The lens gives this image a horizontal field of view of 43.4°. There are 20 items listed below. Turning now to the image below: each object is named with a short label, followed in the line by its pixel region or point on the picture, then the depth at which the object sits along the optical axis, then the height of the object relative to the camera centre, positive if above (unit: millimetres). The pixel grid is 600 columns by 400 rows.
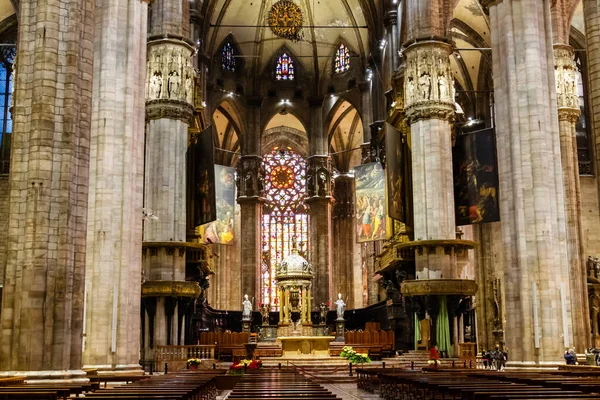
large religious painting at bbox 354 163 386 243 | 40062 +6394
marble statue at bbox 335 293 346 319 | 43041 +897
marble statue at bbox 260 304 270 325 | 42531 +539
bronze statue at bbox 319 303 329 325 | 42875 +646
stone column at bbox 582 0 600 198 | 18766 +6754
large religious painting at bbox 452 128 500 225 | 31938 +6213
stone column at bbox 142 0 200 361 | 32344 +7410
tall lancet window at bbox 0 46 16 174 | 40531 +12797
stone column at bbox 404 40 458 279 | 33500 +8256
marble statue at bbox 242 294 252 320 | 44878 +962
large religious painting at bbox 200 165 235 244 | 40969 +6308
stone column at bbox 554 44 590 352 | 30375 +6373
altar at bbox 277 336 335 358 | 32781 -894
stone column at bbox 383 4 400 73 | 41250 +15982
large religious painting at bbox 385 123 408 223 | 34969 +7084
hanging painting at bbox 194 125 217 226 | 34875 +6732
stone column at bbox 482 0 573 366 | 21438 +3977
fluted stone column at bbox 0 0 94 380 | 13609 +2491
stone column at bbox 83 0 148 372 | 20109 +3703
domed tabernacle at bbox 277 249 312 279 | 38719 +2923
